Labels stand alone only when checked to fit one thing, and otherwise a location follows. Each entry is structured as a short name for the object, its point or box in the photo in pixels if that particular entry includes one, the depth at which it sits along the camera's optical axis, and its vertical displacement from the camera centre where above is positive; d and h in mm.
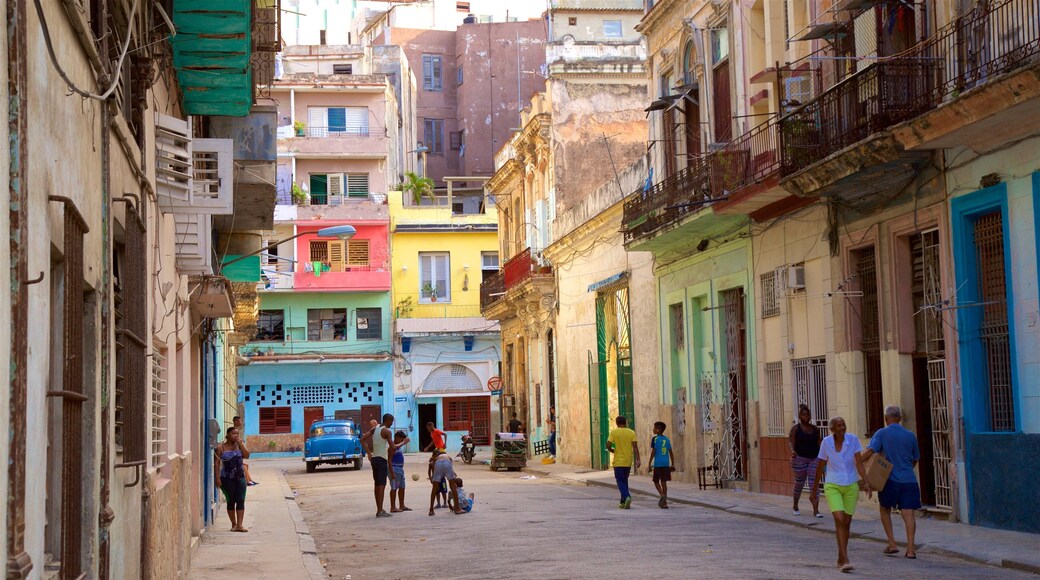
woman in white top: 12531 -712
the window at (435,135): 69625 +14630
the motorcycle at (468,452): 42562 -1313
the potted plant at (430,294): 58750 +5260
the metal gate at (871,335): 19406 +951
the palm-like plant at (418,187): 59688 +10202
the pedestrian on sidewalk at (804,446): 19016 -645
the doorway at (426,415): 57906 -109
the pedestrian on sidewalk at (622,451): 20984 -704
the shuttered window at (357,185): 57500 +9984
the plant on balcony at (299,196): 55688 +9307
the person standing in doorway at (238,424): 23381 -110
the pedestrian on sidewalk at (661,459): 21078 -853
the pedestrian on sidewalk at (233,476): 19062 -838
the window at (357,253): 57406 +7017
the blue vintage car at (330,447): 40219 -983
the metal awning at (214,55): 10992 +3324
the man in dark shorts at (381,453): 21484 -653
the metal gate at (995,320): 16047 +938
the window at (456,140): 68919 +14216
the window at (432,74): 68750 +17663
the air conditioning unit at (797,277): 21500 +2027
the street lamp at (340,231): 24625 +3503
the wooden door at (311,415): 56719 +30
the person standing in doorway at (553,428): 40062 -591
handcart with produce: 36719 -1148
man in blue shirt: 13219 -763
